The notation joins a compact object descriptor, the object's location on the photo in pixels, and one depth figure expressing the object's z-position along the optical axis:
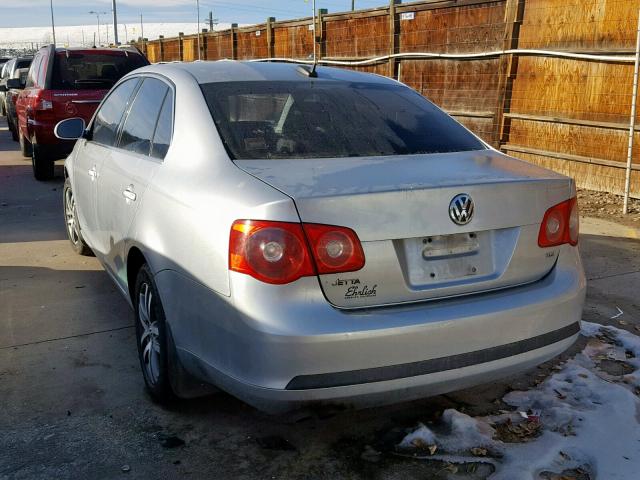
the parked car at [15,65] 17.16
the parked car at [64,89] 9.12
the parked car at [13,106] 14.32
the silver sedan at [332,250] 2.36
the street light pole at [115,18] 39.45
